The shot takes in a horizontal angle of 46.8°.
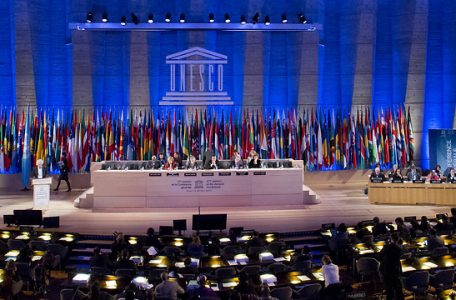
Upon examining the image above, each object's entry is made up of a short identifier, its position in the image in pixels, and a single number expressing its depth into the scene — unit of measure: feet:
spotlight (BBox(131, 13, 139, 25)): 80.23
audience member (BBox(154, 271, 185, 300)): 28.12
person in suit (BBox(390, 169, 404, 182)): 62.69
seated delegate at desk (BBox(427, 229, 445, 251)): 38.42
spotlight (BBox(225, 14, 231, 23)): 81.51
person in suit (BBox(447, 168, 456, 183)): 61.62
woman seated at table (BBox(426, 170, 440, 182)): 62.08
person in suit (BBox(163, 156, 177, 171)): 58.75
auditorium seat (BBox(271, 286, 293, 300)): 28.96
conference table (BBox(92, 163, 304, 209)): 57.47
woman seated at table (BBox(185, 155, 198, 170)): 60.13
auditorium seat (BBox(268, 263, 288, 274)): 33.99
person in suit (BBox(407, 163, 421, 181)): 63.57
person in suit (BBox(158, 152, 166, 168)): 62.94
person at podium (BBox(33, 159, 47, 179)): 57.72
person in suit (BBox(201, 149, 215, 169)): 59.77
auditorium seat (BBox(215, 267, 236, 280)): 32.78
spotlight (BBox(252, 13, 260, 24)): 80.18
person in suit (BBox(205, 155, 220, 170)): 59.23
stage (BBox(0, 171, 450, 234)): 50.06
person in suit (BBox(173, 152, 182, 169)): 59.79
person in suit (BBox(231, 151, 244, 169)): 60.18
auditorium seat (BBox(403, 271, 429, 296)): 32.32
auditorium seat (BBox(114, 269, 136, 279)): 33.22
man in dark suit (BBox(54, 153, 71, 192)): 72.28
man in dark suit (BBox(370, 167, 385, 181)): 62.80
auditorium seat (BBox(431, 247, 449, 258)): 36.68
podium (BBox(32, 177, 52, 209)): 55.98
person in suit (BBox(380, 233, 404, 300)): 32.01
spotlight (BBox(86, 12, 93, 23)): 80.07
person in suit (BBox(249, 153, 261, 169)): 60.75
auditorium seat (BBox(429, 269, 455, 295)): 32.63
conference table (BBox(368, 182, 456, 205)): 60.75
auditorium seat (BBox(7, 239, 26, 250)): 40.60
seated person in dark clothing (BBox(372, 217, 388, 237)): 43.73
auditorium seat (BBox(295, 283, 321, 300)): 29.71
